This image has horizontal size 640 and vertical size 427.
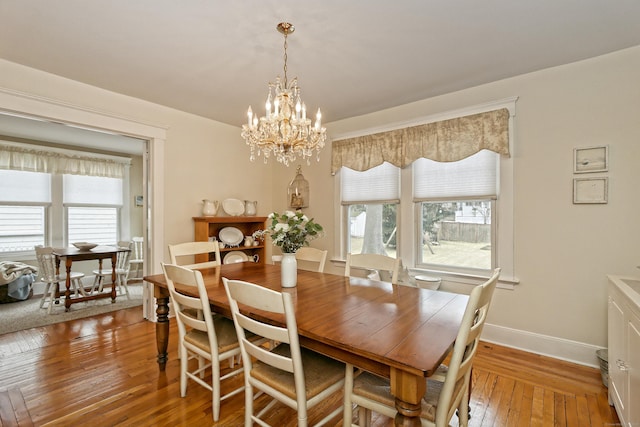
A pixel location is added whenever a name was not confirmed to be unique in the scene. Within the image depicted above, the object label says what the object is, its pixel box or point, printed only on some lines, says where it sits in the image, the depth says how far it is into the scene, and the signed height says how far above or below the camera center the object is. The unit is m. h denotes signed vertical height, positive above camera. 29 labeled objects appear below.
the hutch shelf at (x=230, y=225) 3.76 -0.18
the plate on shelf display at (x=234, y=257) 3.98 -0.58
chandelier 2.15 +0.61
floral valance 2.86 +0.76
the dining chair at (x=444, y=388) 1.18 -0.83
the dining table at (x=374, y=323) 1.13 -0.52
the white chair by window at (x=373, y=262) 2.30 -0.39
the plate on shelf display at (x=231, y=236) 4.01 -0.30
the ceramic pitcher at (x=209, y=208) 3.88 +0.07
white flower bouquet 2.06 -0.12
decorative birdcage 4.39 +0.31
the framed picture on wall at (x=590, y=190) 2.41 +0.17
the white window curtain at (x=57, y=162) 4.70 +0.88
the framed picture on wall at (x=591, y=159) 2.41 +0.42
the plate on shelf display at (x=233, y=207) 4.14 +0.09
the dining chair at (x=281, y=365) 1.32 -0.79
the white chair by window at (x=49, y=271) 3.88 -0.72
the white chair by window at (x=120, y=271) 4.58 -0.86
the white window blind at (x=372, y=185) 3.65 +0.35
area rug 3.49 -1.24
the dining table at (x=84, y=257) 3.99 -0.58
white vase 2.11 -0.41
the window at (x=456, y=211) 3.01 +0.02
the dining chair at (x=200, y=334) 1.80 -0.81
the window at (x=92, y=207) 5.31 +0.13
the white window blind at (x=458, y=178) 2.98 +0.36
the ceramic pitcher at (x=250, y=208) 4.28 +0.08
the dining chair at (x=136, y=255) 5.73 -0.78
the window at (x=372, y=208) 3.67 +0.06
